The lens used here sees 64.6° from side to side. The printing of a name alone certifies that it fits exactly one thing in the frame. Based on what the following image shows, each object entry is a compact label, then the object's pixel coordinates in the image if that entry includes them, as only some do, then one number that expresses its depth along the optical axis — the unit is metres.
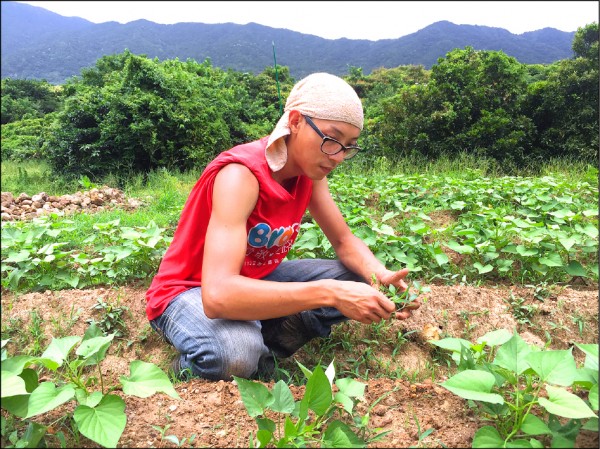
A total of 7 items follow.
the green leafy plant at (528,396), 0.98
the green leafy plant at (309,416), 1.04
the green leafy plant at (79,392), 0.99
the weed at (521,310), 2.12
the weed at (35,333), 1.96
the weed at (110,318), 2.12
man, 1.48
